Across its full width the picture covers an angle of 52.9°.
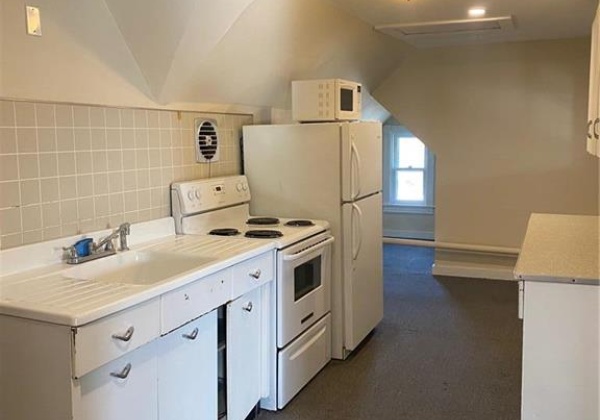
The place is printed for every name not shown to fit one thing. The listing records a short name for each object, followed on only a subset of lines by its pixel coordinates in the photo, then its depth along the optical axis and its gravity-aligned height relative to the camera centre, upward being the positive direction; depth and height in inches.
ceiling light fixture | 157.7 +37.1
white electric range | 120.7 -24.4
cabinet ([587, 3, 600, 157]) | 97.3 +9.1
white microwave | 146.6 +12.7
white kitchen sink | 98.7 -19.3
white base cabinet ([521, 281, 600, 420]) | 77.5 -26.3
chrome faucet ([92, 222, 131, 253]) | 101.5 -14.6
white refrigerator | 142.1 -8.5
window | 300.2 -11.4
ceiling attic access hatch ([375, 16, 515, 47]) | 172.9 +37.2
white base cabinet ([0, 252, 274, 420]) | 71.3 -27.6
